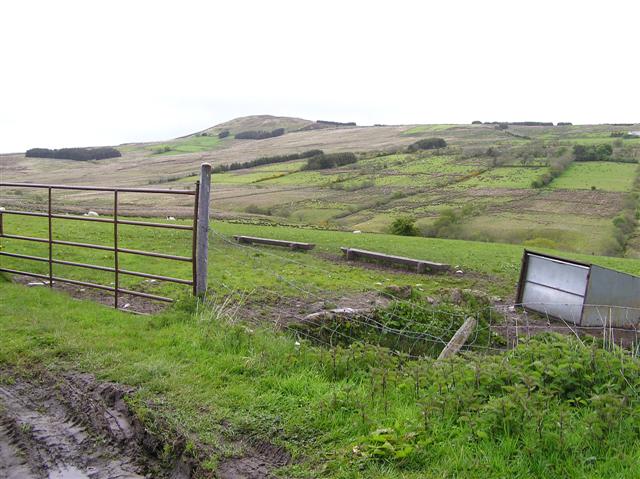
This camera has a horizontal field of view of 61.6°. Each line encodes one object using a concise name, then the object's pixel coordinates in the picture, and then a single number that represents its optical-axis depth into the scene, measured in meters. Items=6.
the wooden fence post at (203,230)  7.40
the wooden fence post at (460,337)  7.10
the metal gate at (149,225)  7.51
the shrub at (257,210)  38.53
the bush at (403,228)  27.27
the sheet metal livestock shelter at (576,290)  10.38
